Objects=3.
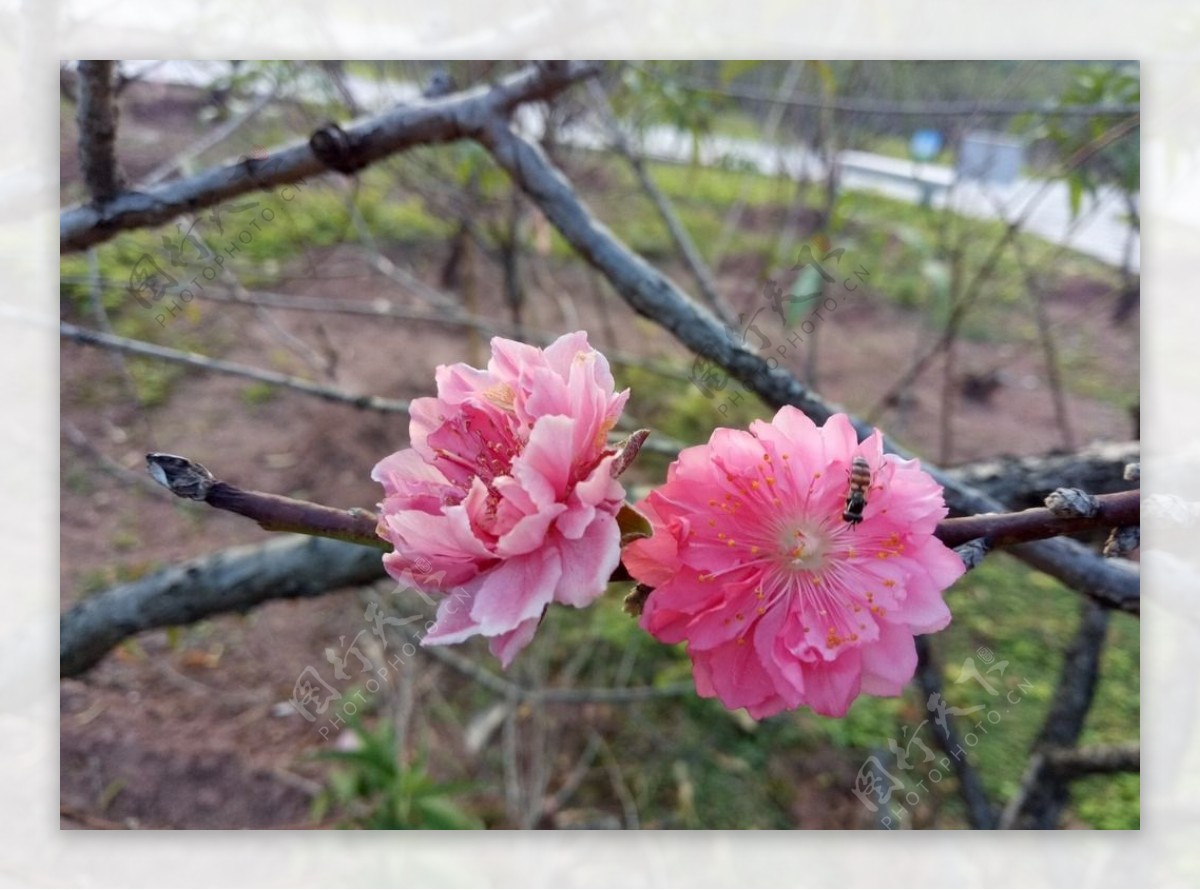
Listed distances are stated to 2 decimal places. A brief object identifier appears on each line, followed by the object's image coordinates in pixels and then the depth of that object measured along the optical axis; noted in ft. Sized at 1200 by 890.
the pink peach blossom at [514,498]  0.35
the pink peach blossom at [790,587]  0.40
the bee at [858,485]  0.39
